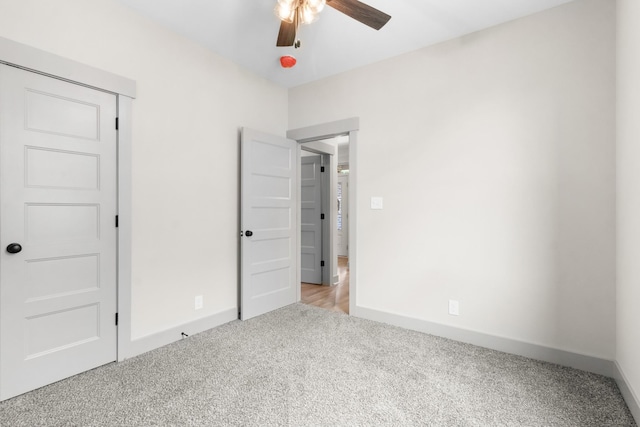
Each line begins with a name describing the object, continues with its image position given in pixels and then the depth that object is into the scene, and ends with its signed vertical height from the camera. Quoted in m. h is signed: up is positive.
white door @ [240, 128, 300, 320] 3.11 -0.11
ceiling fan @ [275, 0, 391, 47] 1.74 +1.19
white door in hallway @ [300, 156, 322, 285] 4.67 -0.09
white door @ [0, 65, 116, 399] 1.80 -0.12
